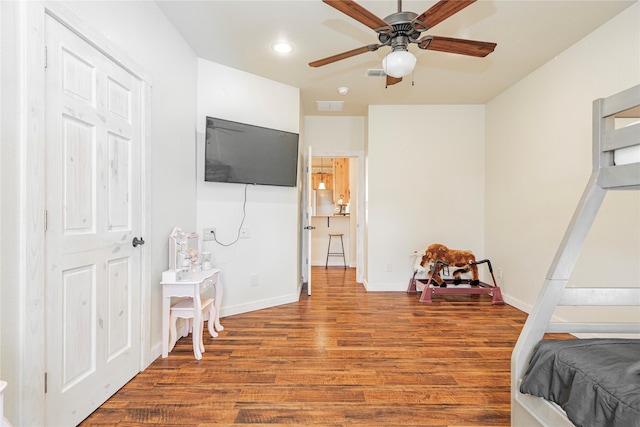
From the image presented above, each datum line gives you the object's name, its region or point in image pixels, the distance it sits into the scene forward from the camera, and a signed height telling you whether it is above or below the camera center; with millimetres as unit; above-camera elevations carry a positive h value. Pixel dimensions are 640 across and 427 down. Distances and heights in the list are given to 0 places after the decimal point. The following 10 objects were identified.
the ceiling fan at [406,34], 1770 +1107
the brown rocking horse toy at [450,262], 4215 -678
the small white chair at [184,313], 2506 -836
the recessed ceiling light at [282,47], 2992 +1540
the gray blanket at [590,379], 998 -586
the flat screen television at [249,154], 3203 +591
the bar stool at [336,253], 7127 -992
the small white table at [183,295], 2432 -712
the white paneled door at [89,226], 1553 -109
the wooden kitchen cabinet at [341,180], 7809 +734
